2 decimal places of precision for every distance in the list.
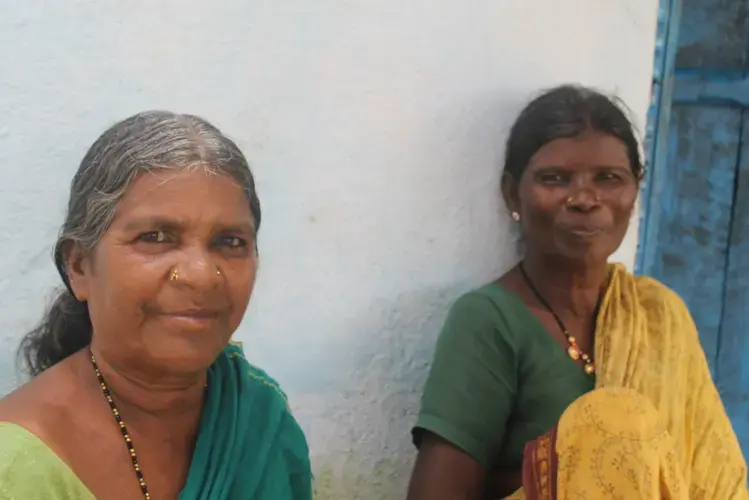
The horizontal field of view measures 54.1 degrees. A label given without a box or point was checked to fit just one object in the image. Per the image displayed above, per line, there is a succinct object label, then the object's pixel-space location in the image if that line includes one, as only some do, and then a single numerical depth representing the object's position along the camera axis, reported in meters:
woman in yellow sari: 1.21
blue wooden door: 1.74
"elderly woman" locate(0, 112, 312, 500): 0.79
